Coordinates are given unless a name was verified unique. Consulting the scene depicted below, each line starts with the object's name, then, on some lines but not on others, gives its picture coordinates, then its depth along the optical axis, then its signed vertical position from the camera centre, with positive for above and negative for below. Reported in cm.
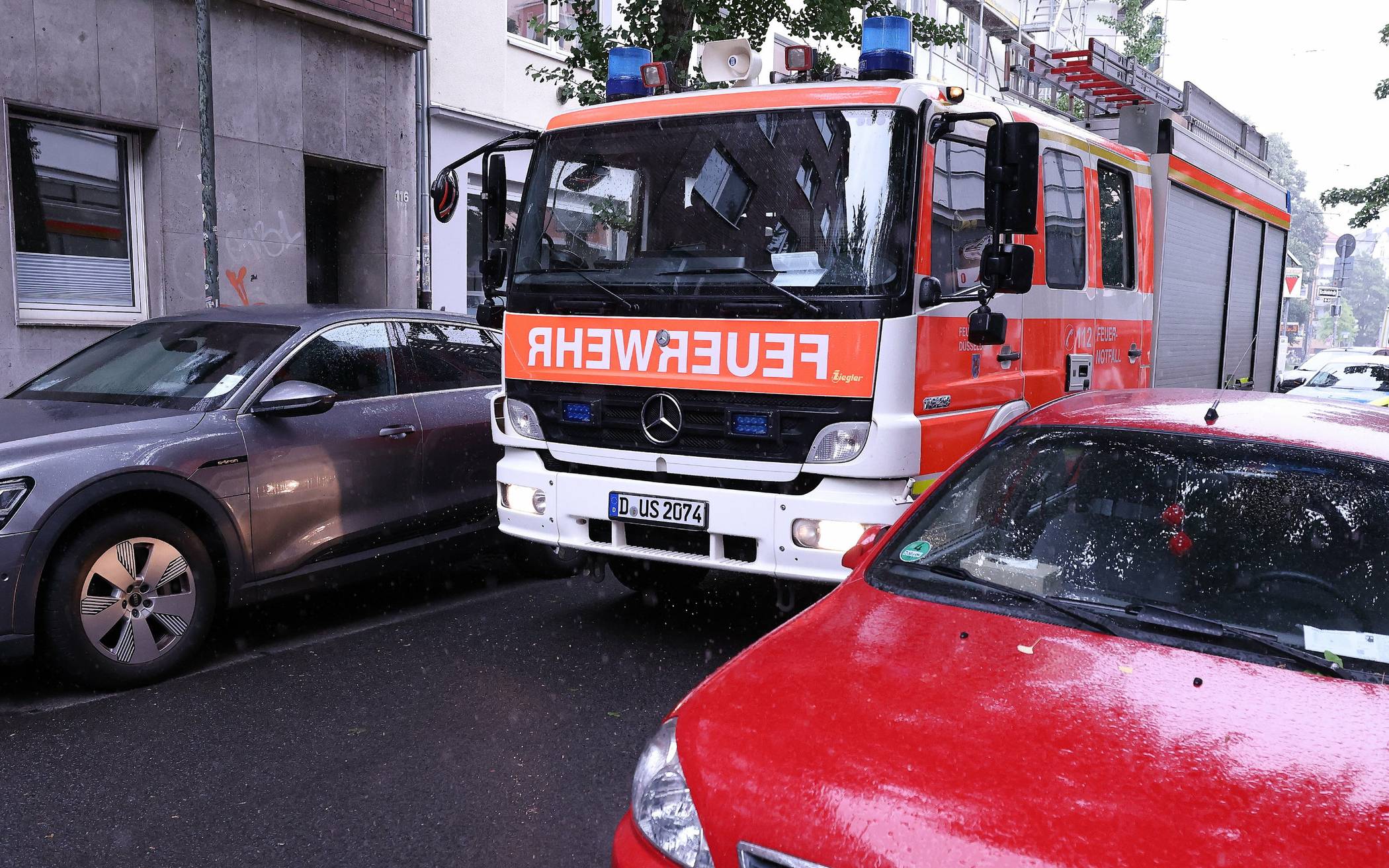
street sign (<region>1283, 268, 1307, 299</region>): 1225 +33
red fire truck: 474 -4
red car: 192 -80
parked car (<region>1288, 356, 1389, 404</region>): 1405 -94
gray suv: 452 -80
